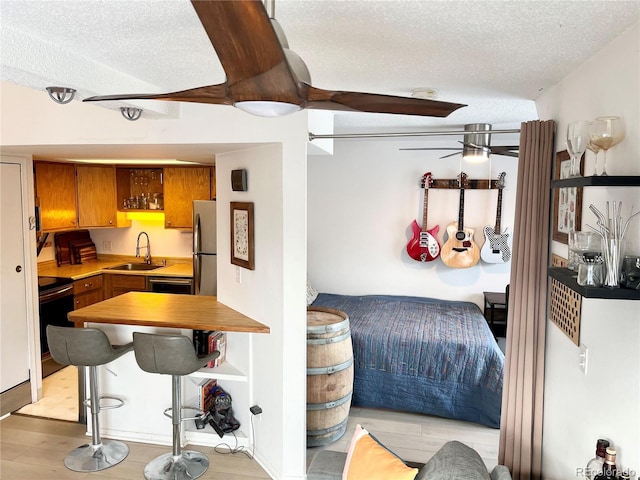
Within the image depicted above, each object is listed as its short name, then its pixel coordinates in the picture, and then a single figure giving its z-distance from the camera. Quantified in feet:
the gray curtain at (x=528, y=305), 7.32
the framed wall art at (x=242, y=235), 10.29
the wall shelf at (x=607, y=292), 4.33
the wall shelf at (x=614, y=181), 4.33
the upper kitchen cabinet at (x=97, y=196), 16.66
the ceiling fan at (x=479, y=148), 9.79
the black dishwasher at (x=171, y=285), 16.08
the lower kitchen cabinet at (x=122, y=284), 16.48
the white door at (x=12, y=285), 12.32
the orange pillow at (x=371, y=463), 5.91
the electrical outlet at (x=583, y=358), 5.89
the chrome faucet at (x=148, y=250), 18.52
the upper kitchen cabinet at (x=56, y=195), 15.23
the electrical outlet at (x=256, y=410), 10.35
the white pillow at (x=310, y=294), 15.87
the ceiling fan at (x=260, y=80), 2.68
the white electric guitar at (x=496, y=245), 16.91
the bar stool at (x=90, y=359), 9.95
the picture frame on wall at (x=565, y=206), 6.32
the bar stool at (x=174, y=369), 9.49
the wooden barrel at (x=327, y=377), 10.84
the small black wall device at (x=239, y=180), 10.53
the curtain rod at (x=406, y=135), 7.50
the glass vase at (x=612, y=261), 4.51
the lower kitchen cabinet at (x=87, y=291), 15.56
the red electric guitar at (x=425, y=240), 17.20
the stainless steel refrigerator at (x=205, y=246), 13.60
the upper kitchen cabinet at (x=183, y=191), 16.94
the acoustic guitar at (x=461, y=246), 16.98
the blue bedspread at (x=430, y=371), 12.14
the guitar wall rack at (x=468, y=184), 16.92
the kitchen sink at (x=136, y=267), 17.88
